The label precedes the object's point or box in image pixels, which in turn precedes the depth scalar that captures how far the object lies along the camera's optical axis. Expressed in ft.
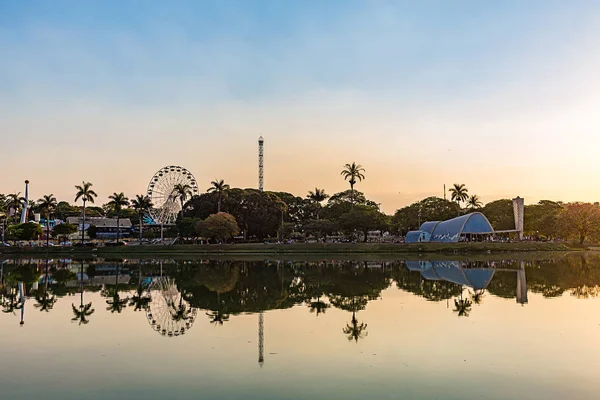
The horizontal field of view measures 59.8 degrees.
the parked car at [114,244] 279.49
